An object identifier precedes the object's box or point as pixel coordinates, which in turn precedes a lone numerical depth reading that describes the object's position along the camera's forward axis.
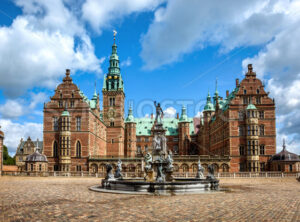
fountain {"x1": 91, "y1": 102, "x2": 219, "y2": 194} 17.89
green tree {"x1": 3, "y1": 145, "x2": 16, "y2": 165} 84.97
